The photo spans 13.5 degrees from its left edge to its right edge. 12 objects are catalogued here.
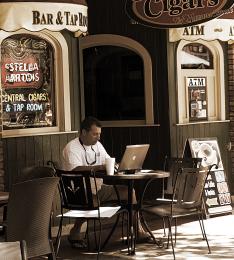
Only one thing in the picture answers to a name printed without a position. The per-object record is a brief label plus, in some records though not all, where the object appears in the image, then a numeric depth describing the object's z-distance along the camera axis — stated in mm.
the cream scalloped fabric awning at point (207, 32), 14211
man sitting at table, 11111
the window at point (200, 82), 15361
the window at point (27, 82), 12681
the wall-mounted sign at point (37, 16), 11231
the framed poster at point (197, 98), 15571
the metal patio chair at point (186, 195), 10661
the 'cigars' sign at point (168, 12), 13031
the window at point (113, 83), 15941
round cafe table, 10501
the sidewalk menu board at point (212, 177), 14401
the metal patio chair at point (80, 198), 10271
